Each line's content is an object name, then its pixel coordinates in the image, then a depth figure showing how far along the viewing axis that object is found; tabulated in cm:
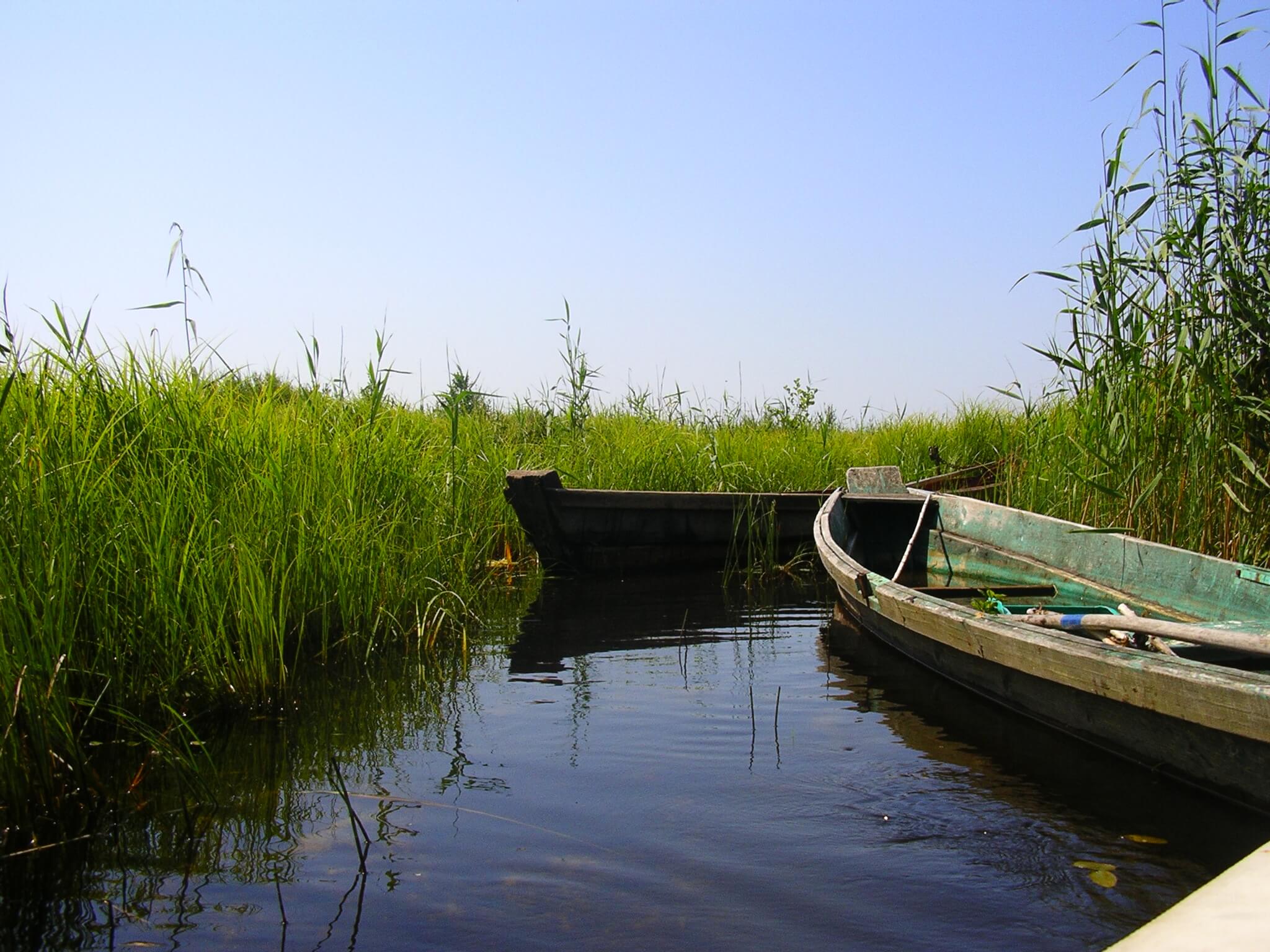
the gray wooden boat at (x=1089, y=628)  272
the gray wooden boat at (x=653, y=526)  733
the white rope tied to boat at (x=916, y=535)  565
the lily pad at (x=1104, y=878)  250
